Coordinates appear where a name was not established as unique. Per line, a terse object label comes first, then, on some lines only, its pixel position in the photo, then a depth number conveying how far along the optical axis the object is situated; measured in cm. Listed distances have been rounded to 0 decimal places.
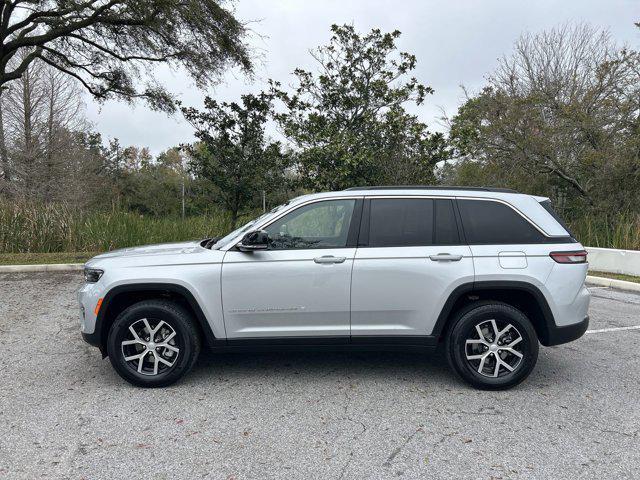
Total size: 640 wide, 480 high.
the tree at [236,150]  1330
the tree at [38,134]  2373
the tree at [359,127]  1312
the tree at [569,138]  1325
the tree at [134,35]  1426
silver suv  398
